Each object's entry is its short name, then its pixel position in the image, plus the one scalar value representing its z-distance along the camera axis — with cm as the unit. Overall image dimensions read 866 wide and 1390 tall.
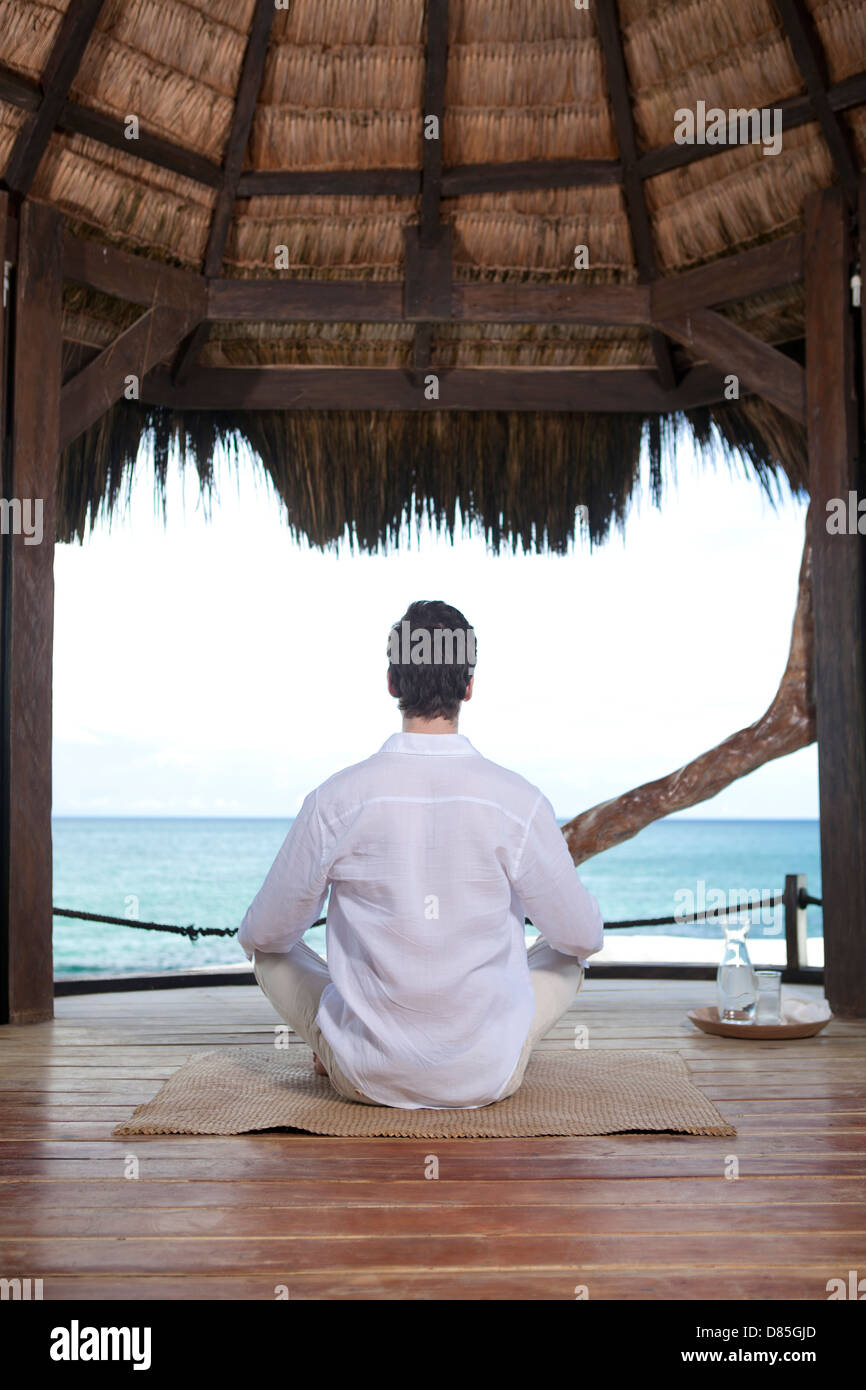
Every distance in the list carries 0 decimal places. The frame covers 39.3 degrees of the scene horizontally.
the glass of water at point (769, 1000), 302
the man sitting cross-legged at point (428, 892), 212
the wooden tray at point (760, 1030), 297
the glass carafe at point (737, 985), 301
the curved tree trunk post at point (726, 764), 397
